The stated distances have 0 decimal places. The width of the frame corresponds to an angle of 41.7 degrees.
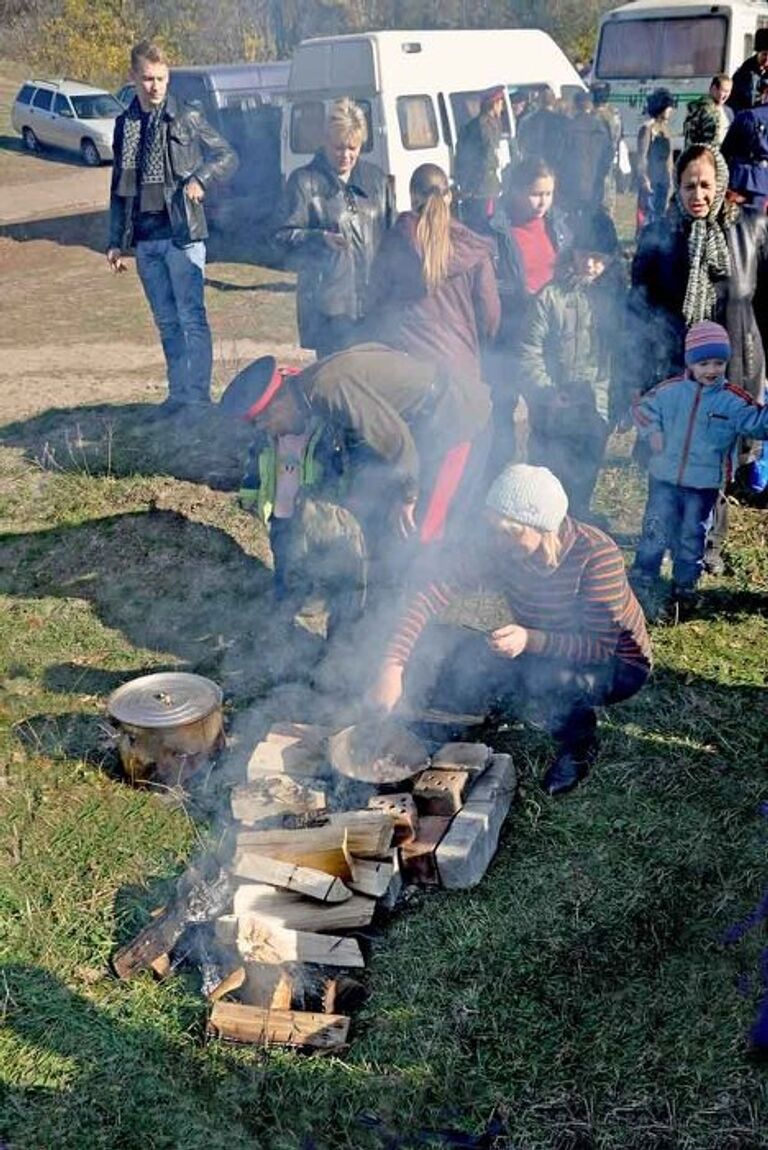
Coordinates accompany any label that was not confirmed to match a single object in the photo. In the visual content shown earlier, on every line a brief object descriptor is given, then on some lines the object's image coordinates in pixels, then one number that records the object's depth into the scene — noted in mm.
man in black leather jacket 6430
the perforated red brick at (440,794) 3652
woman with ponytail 4648
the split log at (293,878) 3303
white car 19438
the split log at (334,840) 3412
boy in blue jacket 4488
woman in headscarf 4730
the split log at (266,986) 3086
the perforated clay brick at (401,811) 3533
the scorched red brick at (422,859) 3490
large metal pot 3918
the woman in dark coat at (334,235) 5766
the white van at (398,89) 10562
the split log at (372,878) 3357
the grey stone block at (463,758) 3816
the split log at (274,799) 3664
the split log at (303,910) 3268
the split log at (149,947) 3205
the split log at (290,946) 3119
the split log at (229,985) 3100
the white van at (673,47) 14461
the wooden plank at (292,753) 3854
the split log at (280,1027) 2959
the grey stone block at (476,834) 3441
